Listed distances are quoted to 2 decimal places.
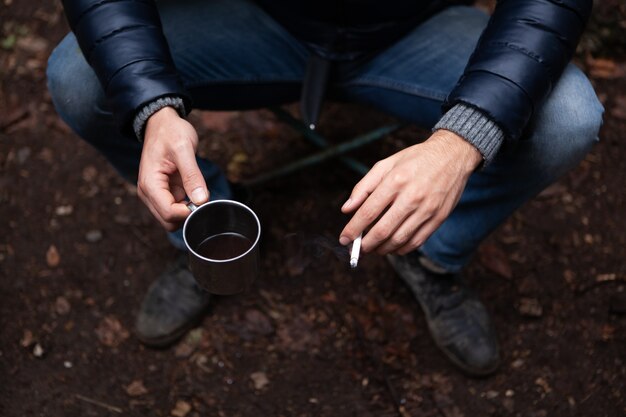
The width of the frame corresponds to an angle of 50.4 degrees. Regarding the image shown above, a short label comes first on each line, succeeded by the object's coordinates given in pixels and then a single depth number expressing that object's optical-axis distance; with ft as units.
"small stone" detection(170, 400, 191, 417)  8.38
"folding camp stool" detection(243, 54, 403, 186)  9.60
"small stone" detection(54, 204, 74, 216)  10.19
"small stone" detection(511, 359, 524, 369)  8.87
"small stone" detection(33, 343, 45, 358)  8.80
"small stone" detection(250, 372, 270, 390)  8.67
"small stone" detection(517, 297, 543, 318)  9.26
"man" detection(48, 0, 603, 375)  6.05
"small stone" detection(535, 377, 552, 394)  8.63
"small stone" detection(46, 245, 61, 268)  9.66
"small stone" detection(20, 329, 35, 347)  8.88
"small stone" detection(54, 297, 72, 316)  9.21
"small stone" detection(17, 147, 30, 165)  10.76
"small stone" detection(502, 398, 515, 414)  8.50
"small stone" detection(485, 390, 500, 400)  8.63
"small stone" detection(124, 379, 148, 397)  8.55
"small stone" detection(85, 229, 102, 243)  9.91
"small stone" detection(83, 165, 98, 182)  10.59
